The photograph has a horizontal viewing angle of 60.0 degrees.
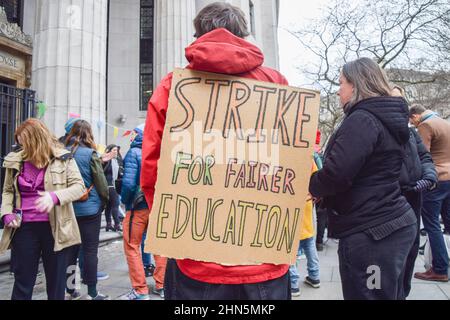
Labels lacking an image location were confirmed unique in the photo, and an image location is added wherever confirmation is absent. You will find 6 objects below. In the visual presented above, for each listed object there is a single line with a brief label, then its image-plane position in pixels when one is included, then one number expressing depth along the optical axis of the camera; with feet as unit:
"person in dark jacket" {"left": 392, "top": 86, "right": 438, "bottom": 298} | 8.75
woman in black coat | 7.40
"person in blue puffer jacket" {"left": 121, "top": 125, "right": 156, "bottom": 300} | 14.25
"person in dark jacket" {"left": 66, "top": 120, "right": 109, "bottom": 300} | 14.03
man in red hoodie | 5.88
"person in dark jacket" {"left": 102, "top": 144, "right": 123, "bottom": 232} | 27.68
